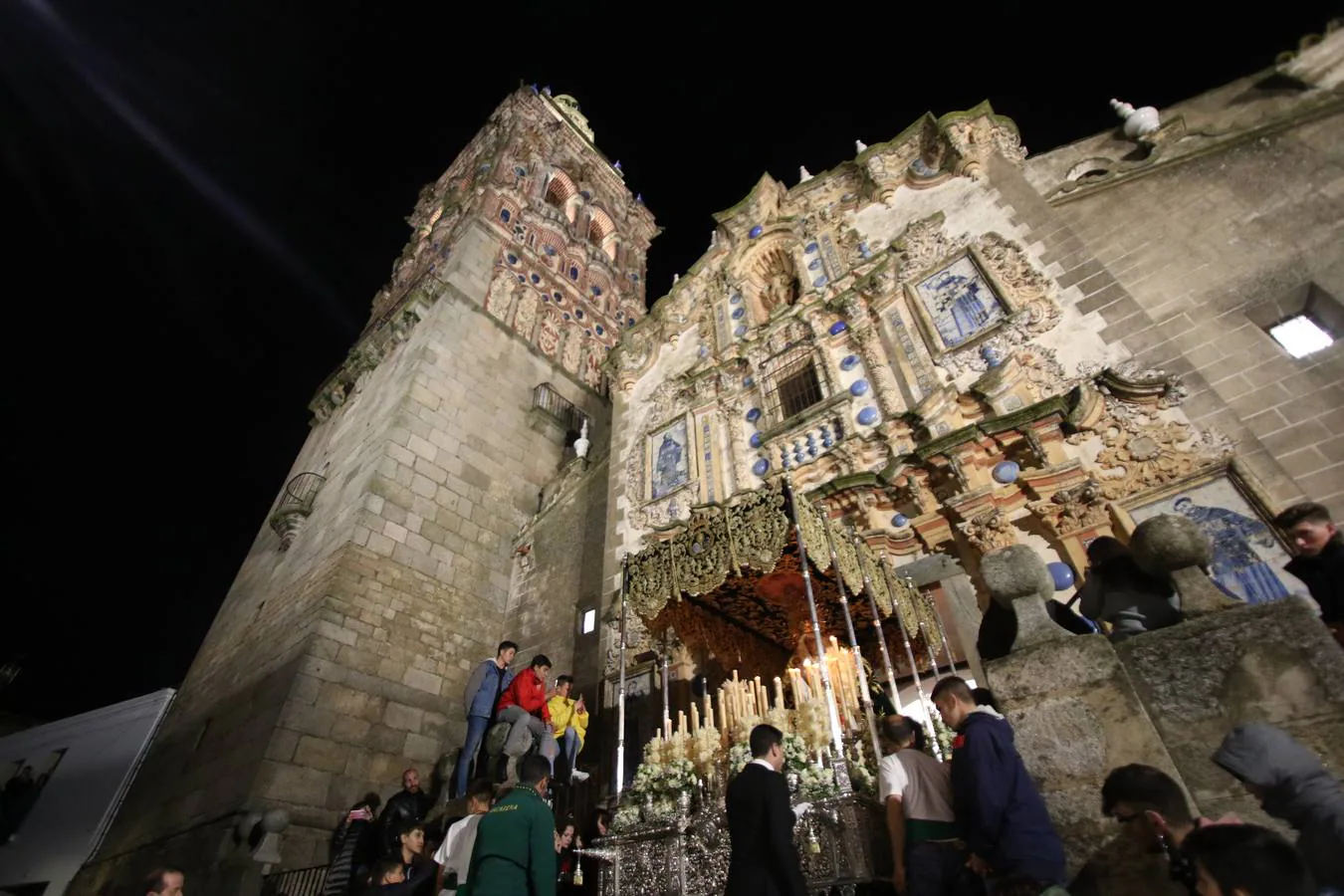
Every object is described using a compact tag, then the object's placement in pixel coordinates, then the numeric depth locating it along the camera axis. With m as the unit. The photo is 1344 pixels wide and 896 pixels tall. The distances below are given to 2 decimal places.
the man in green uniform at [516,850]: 3.55
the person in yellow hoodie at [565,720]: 7.77
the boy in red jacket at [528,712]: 7.16
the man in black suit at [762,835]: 3.23
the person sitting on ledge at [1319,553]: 3.14
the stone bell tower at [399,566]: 9.00
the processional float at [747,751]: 4.60
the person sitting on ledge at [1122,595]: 3.53
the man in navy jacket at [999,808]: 2.74
